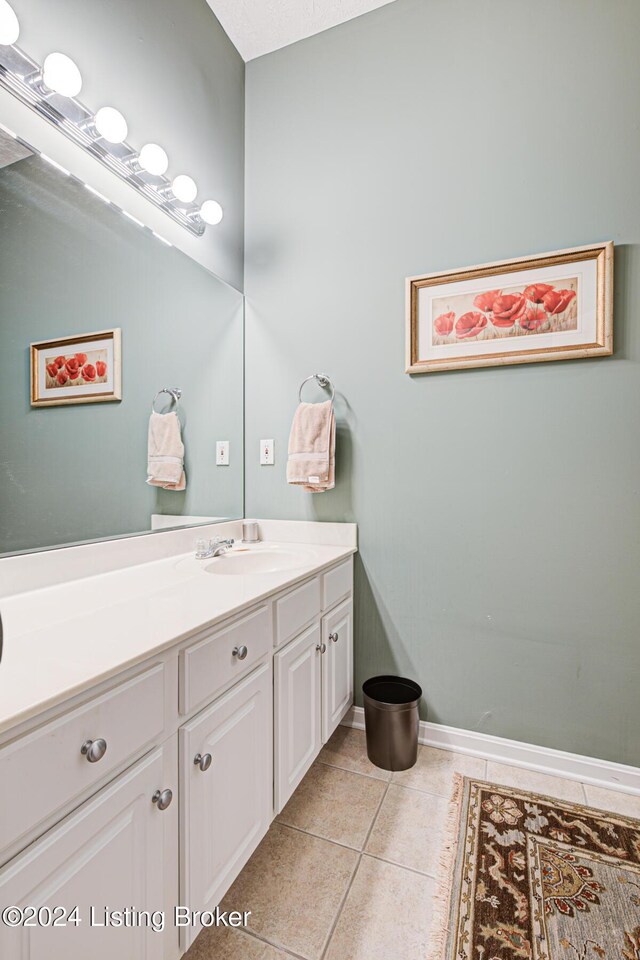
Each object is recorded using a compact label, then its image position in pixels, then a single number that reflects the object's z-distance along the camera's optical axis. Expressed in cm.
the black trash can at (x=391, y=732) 156
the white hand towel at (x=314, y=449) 176
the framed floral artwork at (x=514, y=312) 147
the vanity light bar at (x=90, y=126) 107
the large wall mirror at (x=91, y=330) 107
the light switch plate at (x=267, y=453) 197
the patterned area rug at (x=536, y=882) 98
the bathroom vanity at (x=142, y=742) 59
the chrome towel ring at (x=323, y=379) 185
